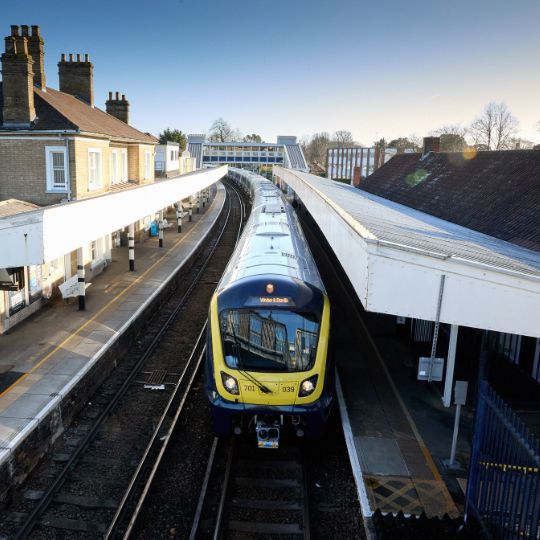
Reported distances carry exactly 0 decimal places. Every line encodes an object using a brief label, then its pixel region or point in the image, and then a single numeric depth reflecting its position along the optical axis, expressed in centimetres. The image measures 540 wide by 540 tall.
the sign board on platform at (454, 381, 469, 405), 781
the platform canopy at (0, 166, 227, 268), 952
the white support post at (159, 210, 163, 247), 2466
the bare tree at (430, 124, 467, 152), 6794
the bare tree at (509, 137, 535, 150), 5867
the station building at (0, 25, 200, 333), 1483
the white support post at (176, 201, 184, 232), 2947
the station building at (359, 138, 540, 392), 1158
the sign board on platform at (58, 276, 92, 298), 1495
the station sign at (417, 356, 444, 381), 761
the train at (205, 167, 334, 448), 784
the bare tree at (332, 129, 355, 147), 14100
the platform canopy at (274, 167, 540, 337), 689
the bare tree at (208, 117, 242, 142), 12694
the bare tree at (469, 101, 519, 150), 5984
